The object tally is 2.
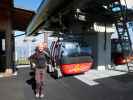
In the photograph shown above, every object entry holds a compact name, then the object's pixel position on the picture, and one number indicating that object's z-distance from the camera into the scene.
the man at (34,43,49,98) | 2.91
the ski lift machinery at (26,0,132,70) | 4.40
